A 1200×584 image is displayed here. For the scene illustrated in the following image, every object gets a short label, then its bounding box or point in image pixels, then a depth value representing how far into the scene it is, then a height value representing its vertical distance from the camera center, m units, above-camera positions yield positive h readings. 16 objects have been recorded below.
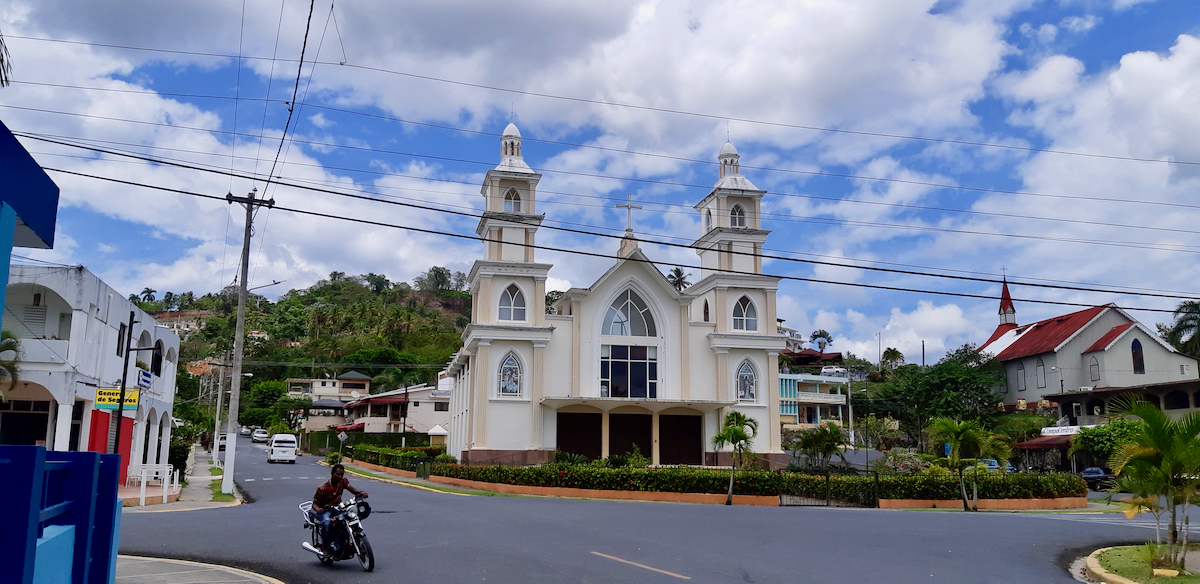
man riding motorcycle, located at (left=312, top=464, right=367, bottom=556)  12.23 -0.77
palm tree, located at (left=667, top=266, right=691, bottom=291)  83.06 +15.09
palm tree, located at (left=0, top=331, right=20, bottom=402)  24.17 +2.31
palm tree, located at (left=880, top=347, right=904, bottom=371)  98.94 +9.41
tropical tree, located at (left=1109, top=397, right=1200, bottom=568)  13.02 -0.15
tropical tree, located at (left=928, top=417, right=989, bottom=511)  26.12 +0.25
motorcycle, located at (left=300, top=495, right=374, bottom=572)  11.91 -1.21
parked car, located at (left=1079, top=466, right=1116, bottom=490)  39.62 -1.31
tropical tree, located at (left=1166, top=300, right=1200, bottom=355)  55.13 +7.39
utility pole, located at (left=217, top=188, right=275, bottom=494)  25.81 +2.27
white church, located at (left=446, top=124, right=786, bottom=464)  40.25 +4.21
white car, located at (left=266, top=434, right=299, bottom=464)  50.38 -0.39
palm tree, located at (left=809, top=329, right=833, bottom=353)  121.19 +14.41
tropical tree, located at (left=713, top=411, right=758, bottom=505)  29.64 +0.35
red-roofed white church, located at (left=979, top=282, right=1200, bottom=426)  56.94 +5.49
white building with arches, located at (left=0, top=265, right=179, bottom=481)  25.33 +2.42
